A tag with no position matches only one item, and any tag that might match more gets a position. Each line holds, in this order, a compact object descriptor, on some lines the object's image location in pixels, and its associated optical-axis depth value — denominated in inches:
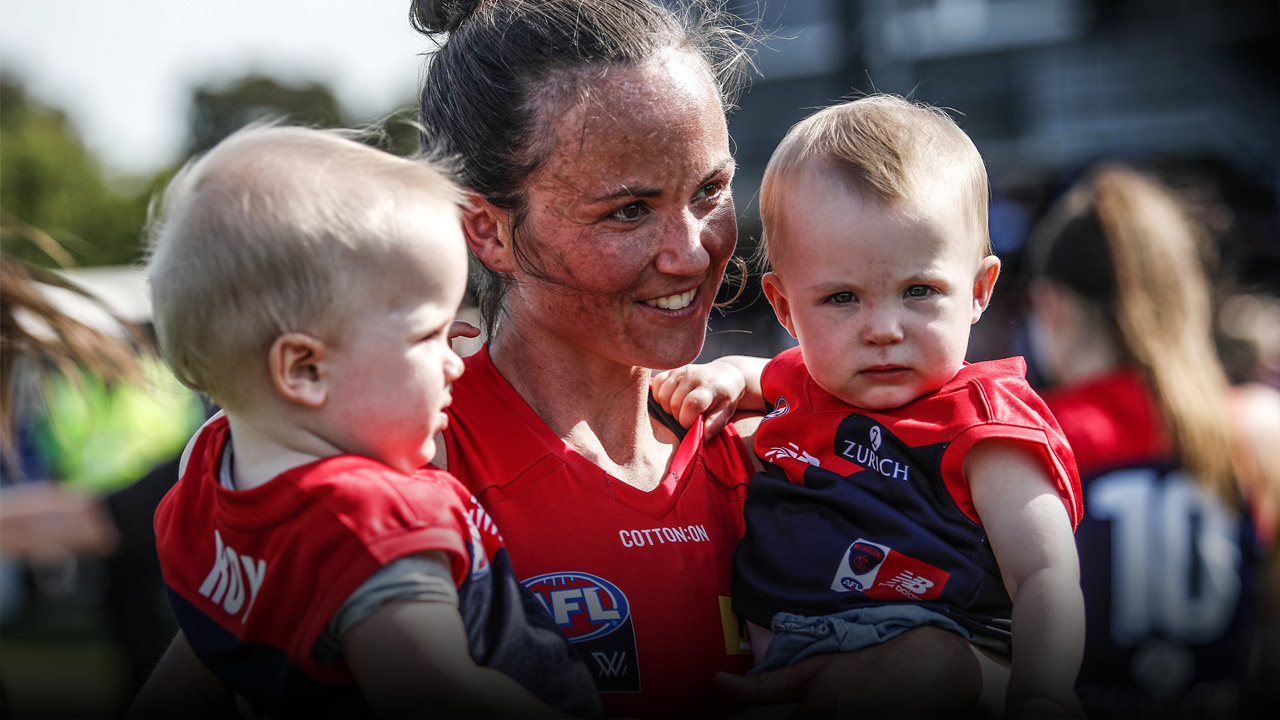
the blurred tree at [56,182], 960.3
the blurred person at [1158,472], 135.2
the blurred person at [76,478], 97.8
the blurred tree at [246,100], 1266.0
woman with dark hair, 70.7
